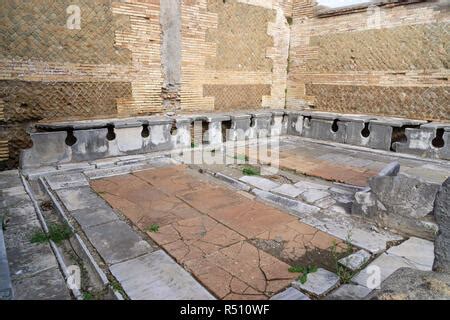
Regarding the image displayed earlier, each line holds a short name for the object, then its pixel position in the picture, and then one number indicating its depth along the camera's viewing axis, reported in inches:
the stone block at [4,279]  83.4
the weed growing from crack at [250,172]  216.5
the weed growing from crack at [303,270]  104.2
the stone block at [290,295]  94.4
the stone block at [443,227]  85.7
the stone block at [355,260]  110.0
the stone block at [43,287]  93.1
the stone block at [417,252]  113.5
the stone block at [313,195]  171.6
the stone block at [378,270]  102.2
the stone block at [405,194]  131.2
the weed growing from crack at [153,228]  134.3
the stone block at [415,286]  69.8
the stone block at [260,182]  190.1
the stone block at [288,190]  179.3
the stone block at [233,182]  189.6
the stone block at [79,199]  157.4
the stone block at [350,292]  95.0
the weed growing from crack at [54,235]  124.7
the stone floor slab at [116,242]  115.1
